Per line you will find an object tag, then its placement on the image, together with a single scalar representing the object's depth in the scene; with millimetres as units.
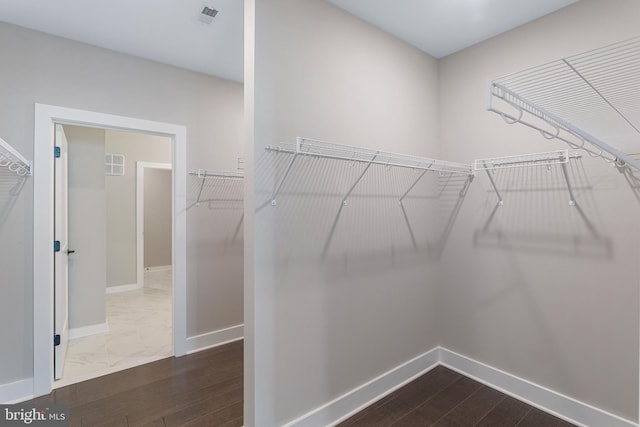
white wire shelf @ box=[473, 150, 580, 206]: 1926
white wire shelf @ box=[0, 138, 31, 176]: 1596
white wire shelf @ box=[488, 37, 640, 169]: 1188
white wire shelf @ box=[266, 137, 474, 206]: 1699
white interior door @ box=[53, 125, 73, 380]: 2473
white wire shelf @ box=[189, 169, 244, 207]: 2988
